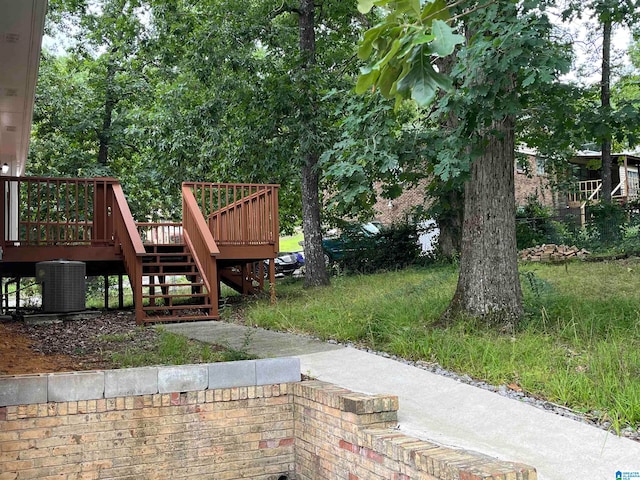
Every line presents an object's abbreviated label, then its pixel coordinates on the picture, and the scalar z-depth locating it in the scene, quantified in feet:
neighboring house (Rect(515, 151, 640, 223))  80.53
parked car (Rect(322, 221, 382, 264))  54.85
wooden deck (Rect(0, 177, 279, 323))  31.19
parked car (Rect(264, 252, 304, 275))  68.08
